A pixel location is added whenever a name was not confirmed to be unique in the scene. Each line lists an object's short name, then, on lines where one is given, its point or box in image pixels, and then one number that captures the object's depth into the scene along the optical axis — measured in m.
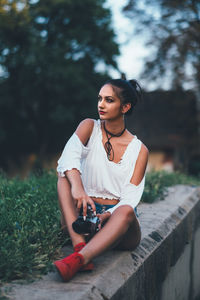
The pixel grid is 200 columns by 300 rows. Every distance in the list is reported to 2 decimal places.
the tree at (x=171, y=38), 13.41
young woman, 2.36
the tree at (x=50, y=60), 17.67
